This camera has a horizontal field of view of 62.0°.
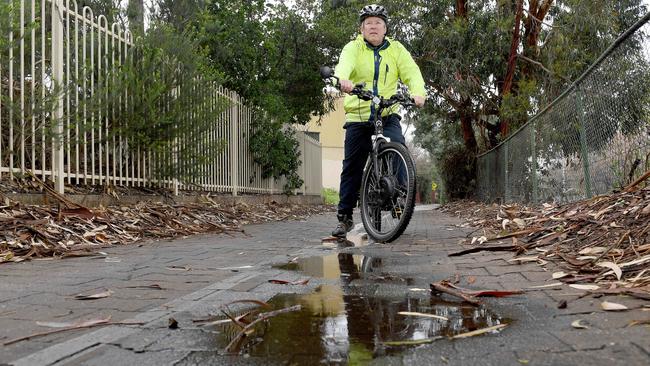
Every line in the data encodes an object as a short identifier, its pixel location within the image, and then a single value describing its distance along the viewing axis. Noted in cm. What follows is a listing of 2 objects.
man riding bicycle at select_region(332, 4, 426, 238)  550
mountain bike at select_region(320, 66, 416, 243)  495
